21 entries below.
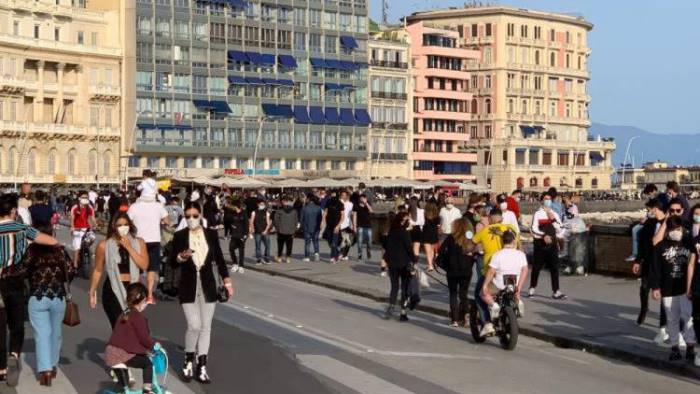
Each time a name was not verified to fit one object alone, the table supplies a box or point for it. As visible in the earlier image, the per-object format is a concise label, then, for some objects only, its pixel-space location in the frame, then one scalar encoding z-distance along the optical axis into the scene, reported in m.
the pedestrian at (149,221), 20.83
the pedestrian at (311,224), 33.97
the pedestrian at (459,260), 18.77
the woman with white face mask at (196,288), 13.23
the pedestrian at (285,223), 32.91
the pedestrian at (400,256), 19.89
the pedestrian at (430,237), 29.05
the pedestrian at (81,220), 30.45
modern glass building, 102.81
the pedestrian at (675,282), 15.34
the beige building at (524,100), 134.62
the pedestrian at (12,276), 12.69
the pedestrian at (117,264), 13.85
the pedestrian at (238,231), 30.75
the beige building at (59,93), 96.62
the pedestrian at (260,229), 33.09
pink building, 125.44
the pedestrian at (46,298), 12.64
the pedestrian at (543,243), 23.33
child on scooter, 11.55
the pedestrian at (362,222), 34.38
